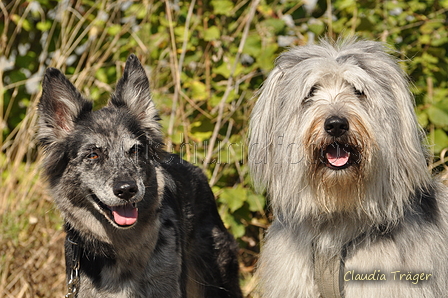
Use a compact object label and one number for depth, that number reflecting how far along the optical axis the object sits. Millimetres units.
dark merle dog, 6871
